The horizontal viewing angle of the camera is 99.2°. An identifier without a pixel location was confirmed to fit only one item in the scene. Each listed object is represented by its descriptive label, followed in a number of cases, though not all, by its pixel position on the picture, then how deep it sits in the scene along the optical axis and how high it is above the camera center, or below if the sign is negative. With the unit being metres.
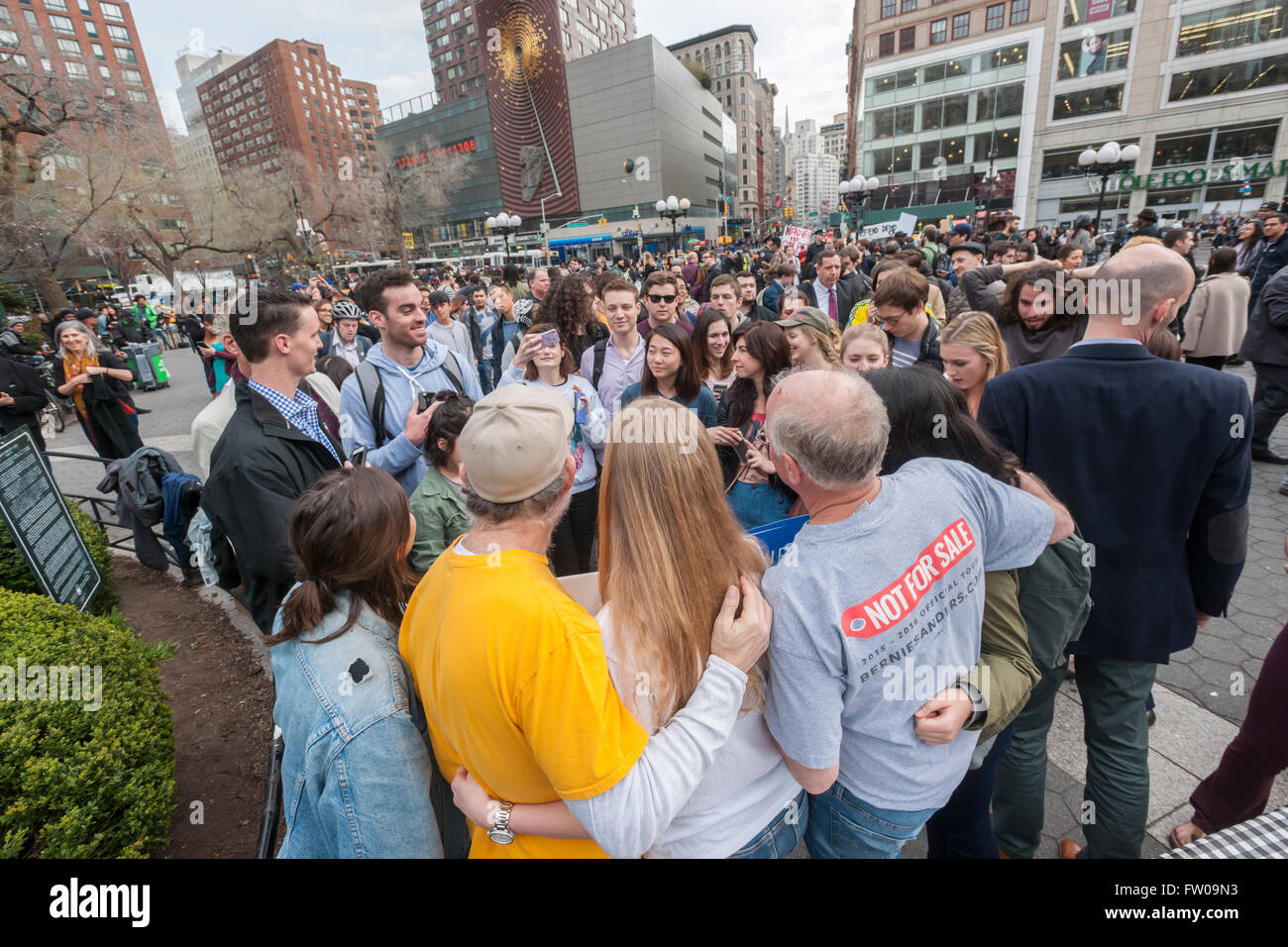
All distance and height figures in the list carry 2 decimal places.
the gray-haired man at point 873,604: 1.33 -0.83
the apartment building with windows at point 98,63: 18.39 +25.19
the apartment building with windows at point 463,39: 71.00 +32.51
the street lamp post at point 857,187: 22.19 +2.97
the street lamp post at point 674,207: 24.12 +3.02
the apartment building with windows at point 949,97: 37.94 +10.76
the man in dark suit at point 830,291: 7.13 -0.36
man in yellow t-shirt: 1.12 -0.78
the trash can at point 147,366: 13.57 -0.93
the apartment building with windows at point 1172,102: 31.62 +7.59
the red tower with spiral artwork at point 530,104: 59.03 +19.63
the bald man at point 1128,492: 1.92 -0.89
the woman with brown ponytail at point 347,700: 1.52 -1.04
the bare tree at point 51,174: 16.08 +5.04
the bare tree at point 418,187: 41.66 +9.42
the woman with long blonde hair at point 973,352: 2.99 -0.53
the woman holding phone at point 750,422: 2.88 -0.90
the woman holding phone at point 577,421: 3.76 -0.92
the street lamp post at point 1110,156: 13.26 +1.93
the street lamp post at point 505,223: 20.36 +2.50
